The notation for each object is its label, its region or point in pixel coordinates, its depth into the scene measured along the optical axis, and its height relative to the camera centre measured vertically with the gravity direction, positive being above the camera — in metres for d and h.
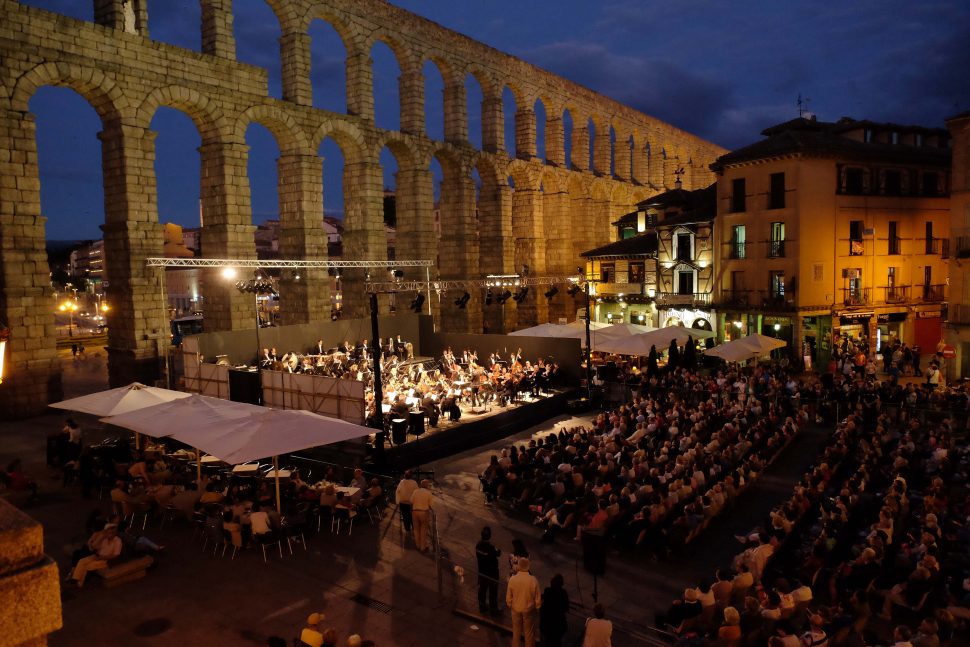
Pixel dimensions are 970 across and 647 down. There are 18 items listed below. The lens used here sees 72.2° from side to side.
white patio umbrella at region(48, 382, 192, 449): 15.88 -2.40
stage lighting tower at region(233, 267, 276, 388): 23.33 +0.48
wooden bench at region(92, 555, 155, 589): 10.52 -4.32
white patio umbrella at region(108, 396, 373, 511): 12.28 -2.55
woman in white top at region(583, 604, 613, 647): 7.64 -3.92
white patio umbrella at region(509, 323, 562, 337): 30.08 -1.75
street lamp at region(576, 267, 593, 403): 25.29 -3.23
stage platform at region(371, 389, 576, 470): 18.80 -4.31
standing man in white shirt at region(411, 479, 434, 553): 12.14 -3.99
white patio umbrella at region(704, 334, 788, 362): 24.73 -2.28
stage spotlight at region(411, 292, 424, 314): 30.97 -0.34
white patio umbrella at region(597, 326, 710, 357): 27.57 -2.13
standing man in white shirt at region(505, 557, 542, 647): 8.49 -3.90
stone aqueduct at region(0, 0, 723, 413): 22.56 +6.89
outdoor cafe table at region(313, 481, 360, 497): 13.62 -3.99
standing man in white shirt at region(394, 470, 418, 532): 12.82 -3.89
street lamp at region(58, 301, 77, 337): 45.66 -0.15
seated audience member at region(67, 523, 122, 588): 10.45 -3.98
